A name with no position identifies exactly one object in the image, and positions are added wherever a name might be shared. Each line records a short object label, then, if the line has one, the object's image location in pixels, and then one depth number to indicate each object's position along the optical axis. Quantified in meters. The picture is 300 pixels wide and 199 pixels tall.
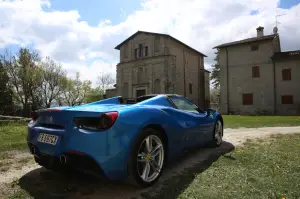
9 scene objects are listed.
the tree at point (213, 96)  66.44
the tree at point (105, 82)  52.13
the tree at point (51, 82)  33.88
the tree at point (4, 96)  25.37
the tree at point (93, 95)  46.06
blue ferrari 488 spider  2.25
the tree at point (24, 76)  30.14
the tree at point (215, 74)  43.58
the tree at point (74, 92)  39.03
